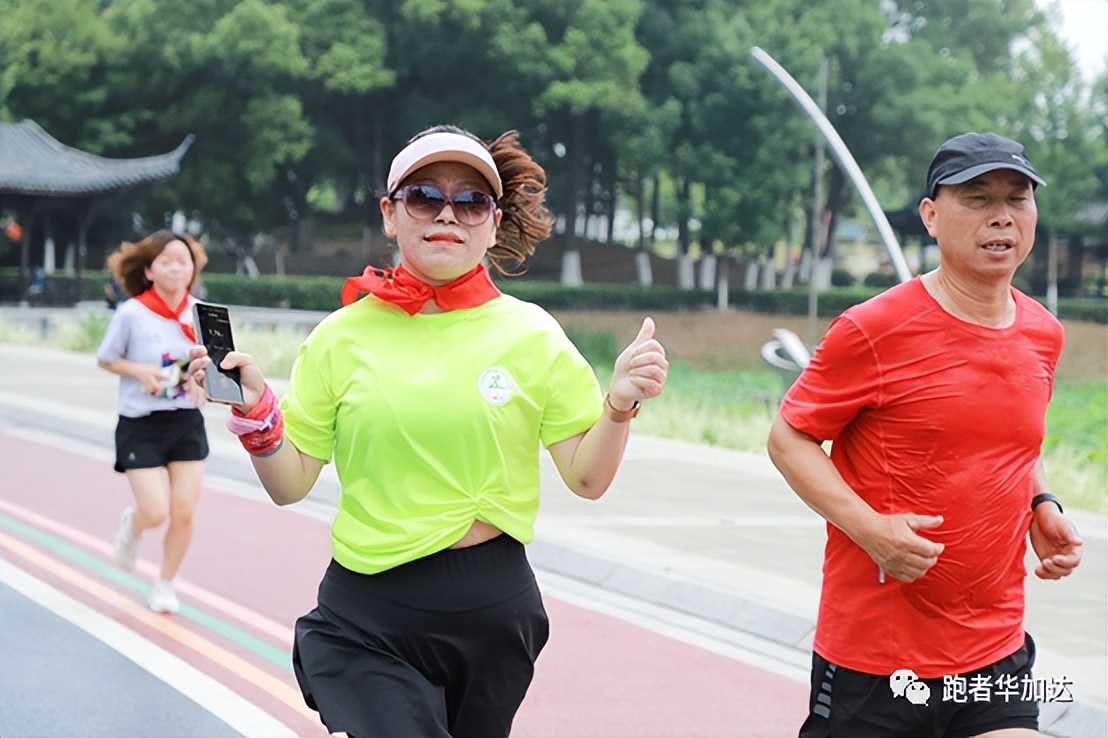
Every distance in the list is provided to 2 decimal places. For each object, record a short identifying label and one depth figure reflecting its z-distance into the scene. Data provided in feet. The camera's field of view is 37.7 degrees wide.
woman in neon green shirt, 11.04
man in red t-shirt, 10.89
